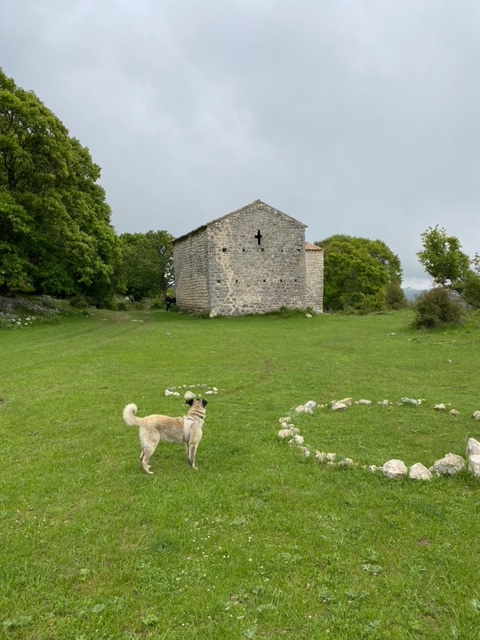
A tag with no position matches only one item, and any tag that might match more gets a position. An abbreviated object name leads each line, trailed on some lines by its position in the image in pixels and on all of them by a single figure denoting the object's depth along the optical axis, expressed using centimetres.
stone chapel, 3238
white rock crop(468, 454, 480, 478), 601
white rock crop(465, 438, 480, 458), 636
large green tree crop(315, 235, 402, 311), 6469
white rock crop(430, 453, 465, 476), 617
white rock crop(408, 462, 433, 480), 607
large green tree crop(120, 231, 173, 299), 5281
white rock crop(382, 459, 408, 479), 614
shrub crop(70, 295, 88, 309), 3758
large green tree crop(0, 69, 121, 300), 2645
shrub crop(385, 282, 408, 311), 4441
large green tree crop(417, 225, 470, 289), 3519
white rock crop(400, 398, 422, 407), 1002
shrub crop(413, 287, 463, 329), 2291
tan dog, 651
